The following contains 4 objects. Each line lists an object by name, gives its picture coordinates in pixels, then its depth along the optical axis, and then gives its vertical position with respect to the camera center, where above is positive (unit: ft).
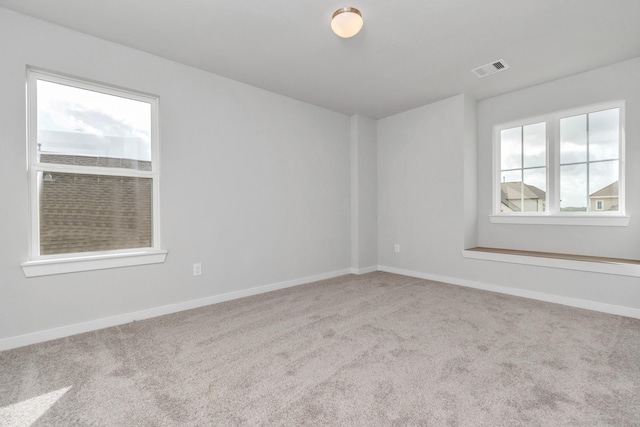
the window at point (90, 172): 7.73 +1.14
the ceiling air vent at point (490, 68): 9.88 +4.89
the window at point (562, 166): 10.32 +1.69
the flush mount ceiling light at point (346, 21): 6.95 +4.48
